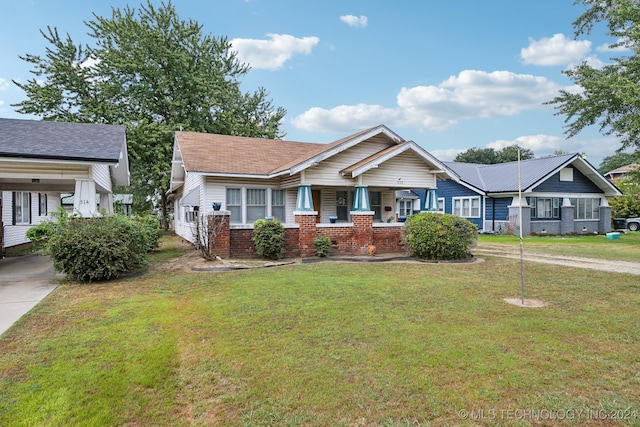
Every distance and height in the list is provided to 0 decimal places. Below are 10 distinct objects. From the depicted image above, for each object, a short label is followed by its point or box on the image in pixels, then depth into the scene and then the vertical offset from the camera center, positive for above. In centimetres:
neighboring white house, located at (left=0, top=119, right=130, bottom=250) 914 +153
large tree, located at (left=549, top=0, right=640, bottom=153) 1529 +622
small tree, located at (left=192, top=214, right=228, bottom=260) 1123 -54
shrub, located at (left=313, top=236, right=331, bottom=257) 1231 -106
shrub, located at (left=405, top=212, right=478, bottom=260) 1146 -75
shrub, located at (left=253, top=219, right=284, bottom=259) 1172 -77
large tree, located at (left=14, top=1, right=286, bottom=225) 2311 +893
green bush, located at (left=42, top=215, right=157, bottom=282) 820 -75
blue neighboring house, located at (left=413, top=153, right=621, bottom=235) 2298 +110
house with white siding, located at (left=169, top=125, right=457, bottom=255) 1308 +148
